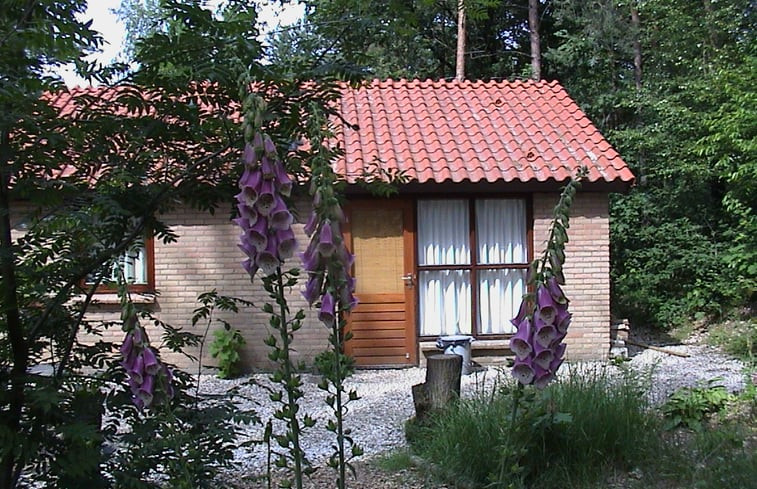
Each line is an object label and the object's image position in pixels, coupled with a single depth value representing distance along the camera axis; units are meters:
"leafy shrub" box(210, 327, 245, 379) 9.43
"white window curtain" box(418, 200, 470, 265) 10.20
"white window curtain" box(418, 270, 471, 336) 10.19
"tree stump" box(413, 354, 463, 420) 6.02
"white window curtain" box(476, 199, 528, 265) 10.24
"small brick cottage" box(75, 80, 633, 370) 9.77
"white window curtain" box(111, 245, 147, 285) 9.86
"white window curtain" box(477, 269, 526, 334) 10.26
